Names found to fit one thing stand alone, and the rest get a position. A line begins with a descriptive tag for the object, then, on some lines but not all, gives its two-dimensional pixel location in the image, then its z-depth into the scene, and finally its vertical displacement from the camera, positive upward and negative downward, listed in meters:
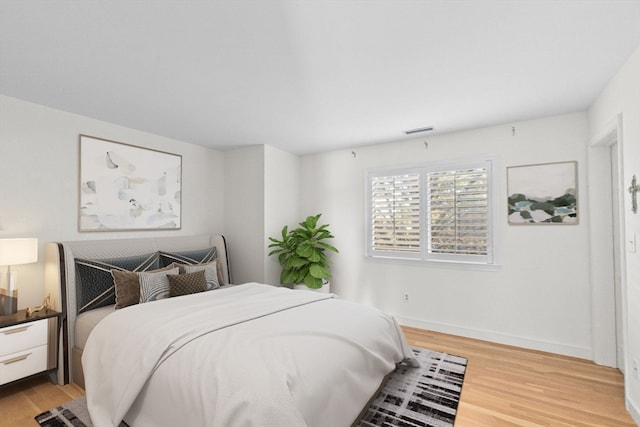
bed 1.53 -0.81
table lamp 2.41 -0.31
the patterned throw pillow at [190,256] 3.58 -0.46
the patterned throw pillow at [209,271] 3.34 -0.58
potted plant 4.23 -0.49
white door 2.87 -0.26
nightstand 2.39 -1.00
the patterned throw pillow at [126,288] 2.79 -0.62
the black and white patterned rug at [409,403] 2.11 -1.36
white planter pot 4.30 -0.96
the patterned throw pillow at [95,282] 2.83 -0.58
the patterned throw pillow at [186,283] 3.00 -0.64
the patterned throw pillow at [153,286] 2.82 -0.62
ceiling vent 3.63 +1.03
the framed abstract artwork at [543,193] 3.19 +0.25
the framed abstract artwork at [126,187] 3.23 +0.36
